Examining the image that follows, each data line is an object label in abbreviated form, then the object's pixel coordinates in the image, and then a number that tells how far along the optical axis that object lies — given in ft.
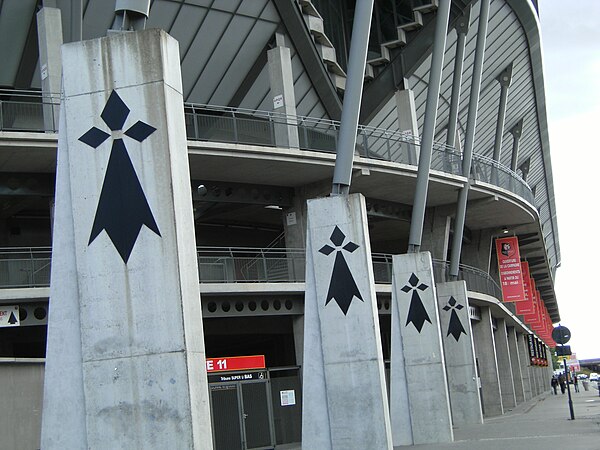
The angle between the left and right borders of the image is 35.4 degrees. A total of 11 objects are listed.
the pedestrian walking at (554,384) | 238.07
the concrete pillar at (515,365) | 180.04
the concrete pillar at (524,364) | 207.51
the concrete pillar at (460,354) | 106.32
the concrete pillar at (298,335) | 96.53
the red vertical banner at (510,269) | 136.98
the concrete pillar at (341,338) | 55.47
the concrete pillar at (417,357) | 78.89
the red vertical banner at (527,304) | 170.74
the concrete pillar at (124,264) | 29.19
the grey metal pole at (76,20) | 90.79
